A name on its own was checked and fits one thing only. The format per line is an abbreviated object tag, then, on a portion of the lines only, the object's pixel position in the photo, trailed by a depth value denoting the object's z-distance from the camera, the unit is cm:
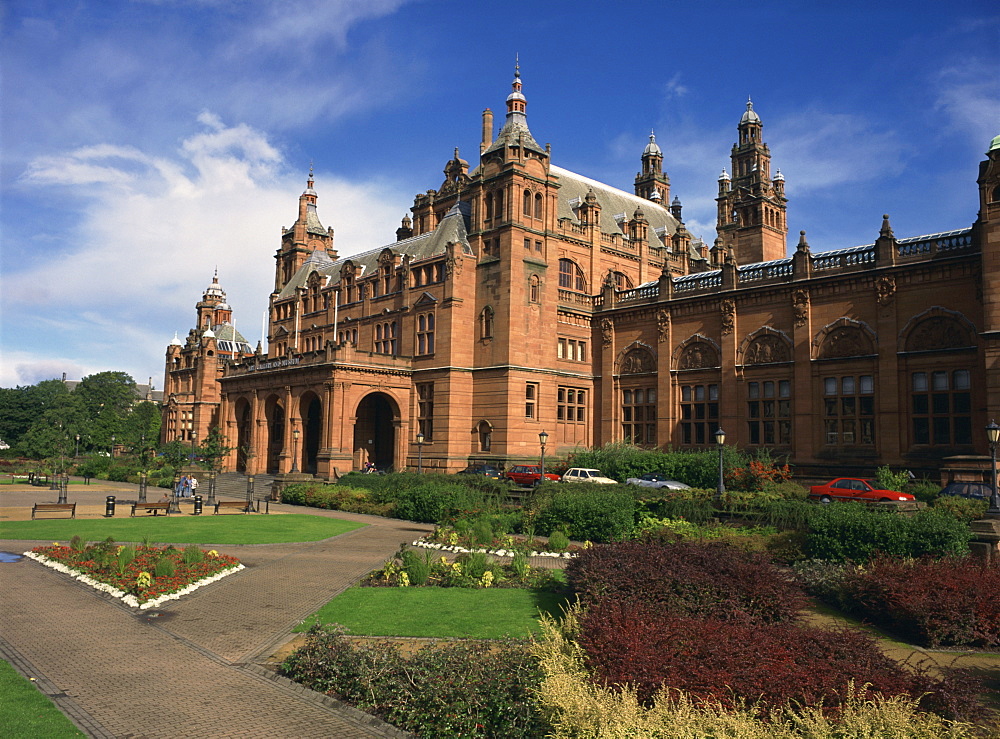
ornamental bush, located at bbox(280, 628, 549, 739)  870
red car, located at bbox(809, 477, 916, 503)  2742
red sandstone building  3400
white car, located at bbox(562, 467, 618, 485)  3880
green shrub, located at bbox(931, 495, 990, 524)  2086
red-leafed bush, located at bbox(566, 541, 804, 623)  1241
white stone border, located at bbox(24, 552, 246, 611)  1536
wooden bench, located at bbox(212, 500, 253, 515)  3448
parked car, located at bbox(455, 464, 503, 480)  4159
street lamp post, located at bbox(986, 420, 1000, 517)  1950
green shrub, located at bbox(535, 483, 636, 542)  2319
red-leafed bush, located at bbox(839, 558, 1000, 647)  1272
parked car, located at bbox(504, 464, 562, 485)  3822
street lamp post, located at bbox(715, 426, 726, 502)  2539
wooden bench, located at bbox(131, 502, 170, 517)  3300
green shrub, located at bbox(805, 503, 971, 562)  1616
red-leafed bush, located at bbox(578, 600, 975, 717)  802
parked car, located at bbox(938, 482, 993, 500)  2619
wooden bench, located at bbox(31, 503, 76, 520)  3077
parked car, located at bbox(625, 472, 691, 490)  3487
